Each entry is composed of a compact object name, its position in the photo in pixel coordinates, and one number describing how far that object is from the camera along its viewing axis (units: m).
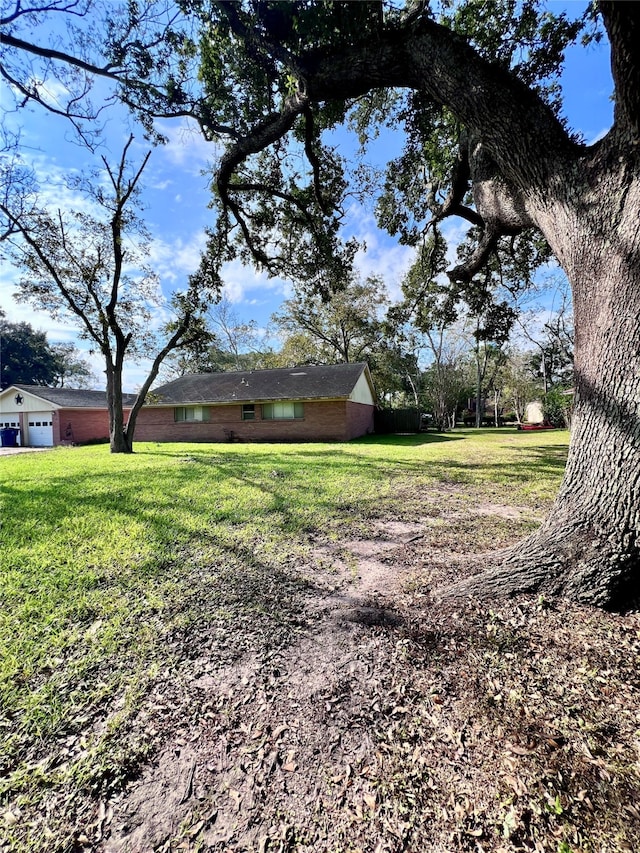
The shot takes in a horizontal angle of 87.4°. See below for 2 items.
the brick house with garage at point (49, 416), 21.17
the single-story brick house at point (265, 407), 17.88
